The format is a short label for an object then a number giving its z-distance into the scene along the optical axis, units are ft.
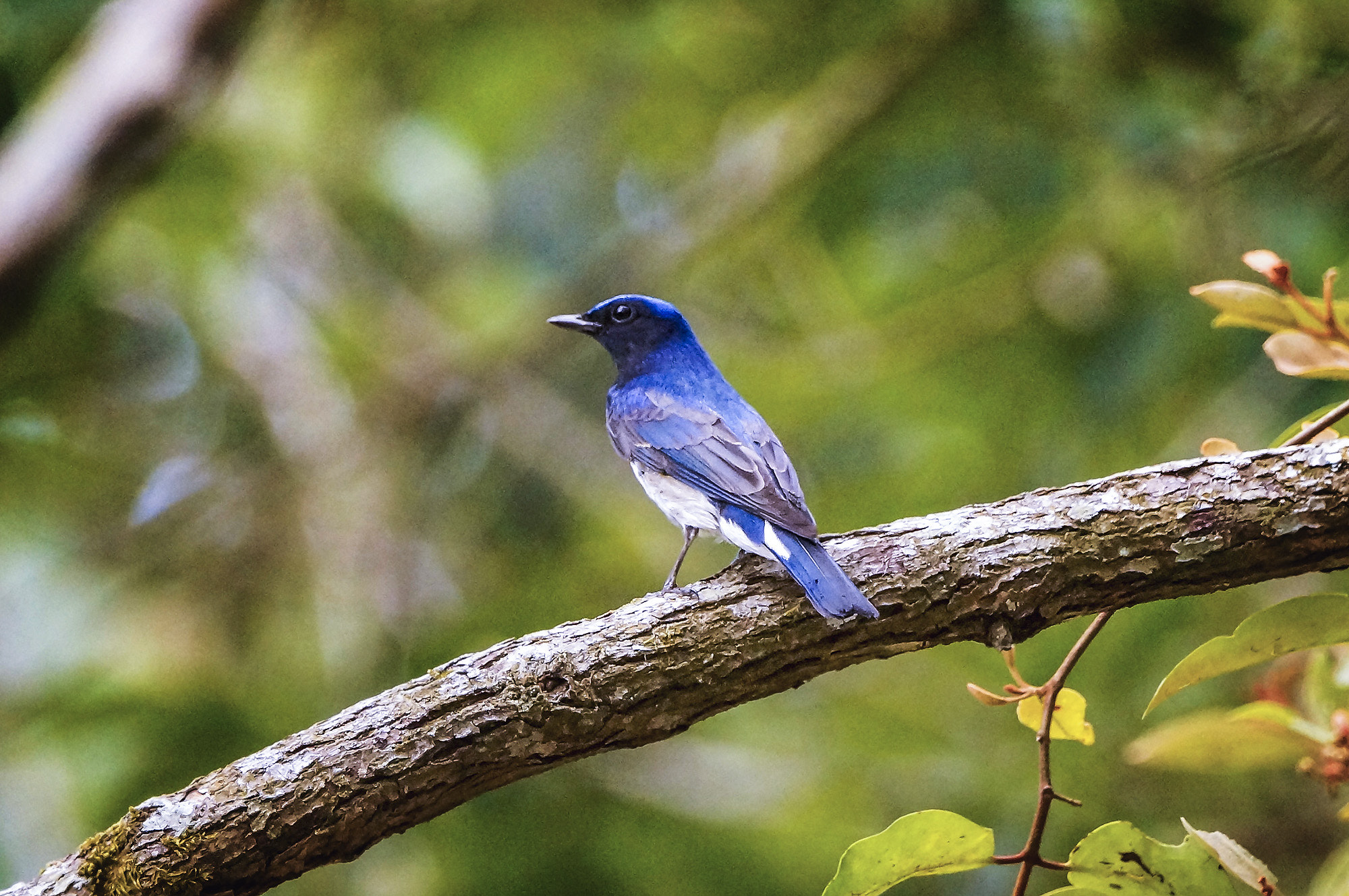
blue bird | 20.71
